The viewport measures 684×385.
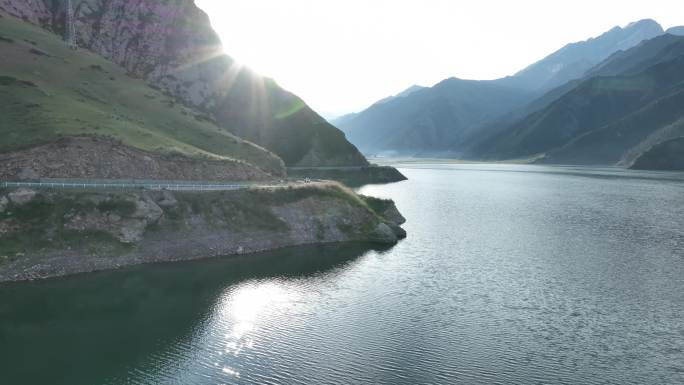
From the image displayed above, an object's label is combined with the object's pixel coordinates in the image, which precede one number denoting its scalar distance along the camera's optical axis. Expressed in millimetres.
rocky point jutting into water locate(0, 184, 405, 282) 62062
